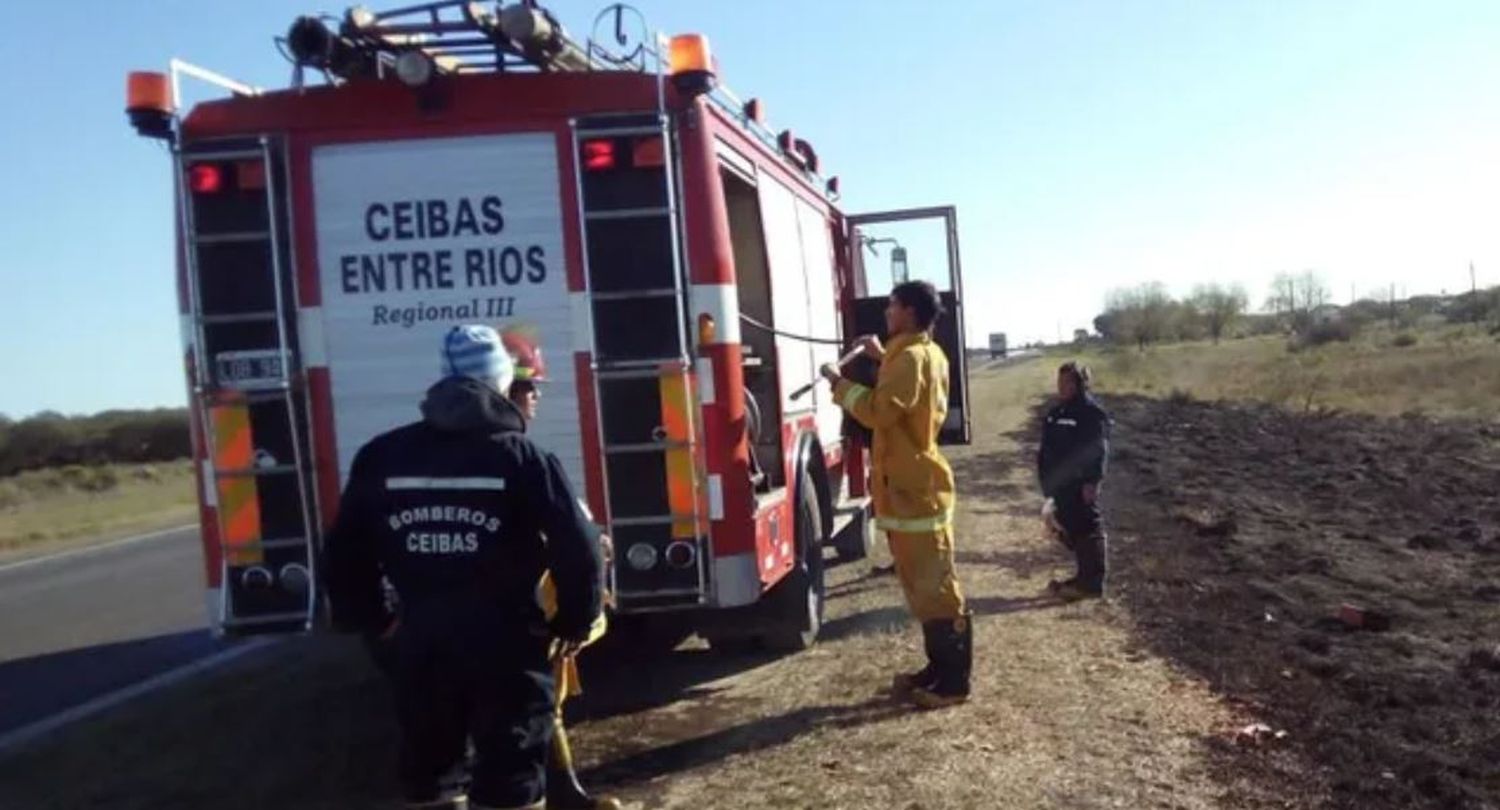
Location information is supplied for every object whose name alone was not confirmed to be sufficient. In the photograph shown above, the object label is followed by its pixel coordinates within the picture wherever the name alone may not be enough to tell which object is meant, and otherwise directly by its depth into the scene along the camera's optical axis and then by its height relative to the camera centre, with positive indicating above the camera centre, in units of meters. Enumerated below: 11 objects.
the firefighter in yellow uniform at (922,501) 7.15 -0.69
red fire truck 6.78 +0.50
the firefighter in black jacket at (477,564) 4.03 -0.47
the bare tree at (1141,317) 116.92 +1.89
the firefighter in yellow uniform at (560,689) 5.27 -1.18
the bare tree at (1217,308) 121.19 +2.11
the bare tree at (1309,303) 129.24 +2.30
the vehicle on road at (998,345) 104.93 +0.47
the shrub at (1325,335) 86.31 -0.56
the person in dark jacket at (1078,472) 10.37 -0.89
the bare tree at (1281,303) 154.62 +2.72
